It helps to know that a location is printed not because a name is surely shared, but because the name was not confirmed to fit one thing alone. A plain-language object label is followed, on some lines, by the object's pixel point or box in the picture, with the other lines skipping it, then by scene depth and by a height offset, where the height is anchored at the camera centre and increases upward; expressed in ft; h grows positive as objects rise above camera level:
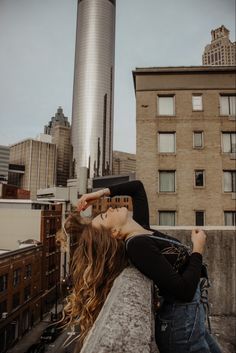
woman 4.49 -1.17
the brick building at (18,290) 78.64 -28.25
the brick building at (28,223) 76.18 -5.99
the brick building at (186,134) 58.03 +15.44
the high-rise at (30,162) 268.21 +43.27
